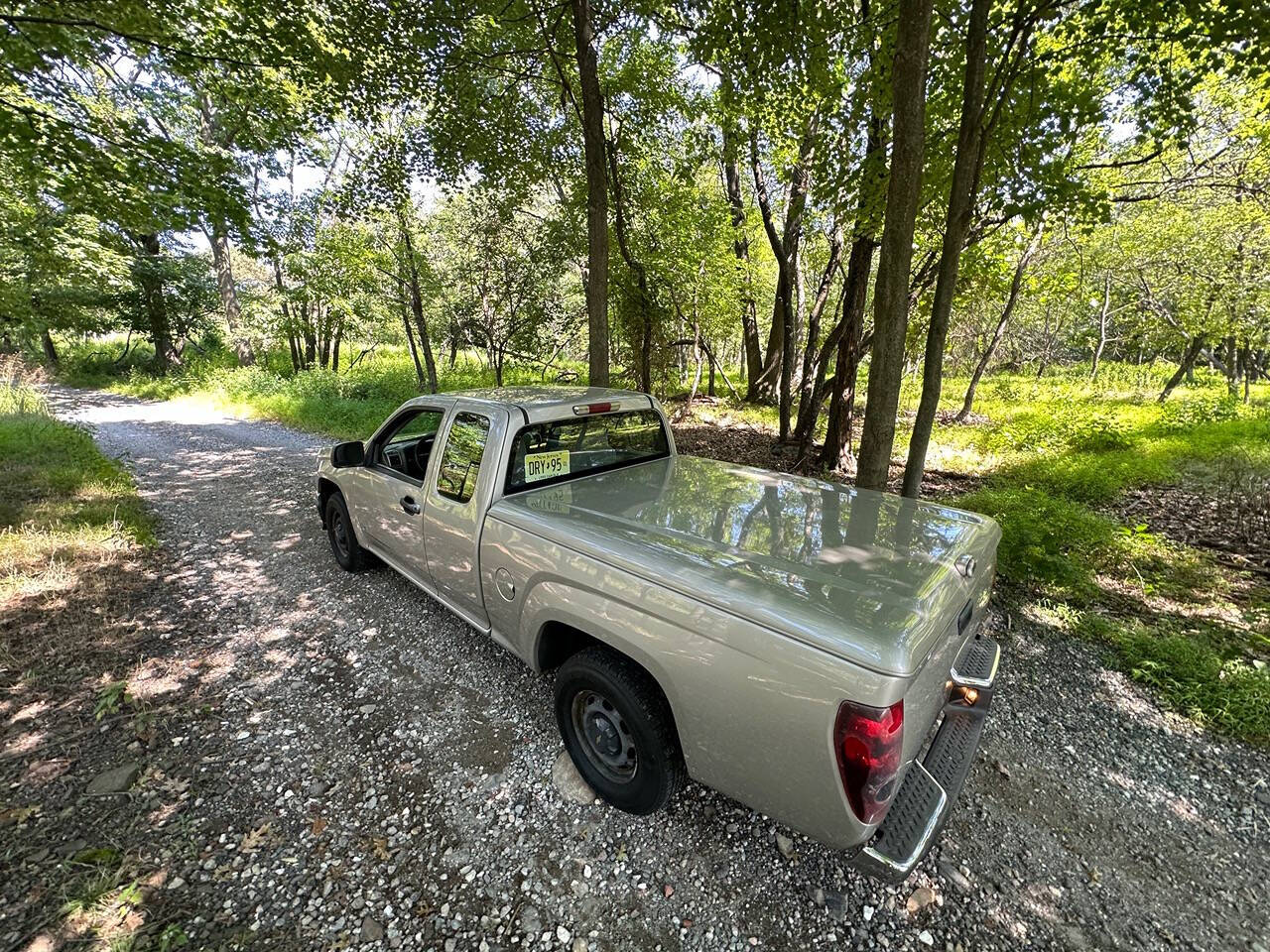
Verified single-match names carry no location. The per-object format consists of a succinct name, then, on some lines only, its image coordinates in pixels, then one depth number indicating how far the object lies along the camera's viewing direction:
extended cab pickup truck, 1.58
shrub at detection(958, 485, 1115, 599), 4.16
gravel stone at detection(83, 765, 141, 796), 2.32
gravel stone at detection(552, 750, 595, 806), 2.37
